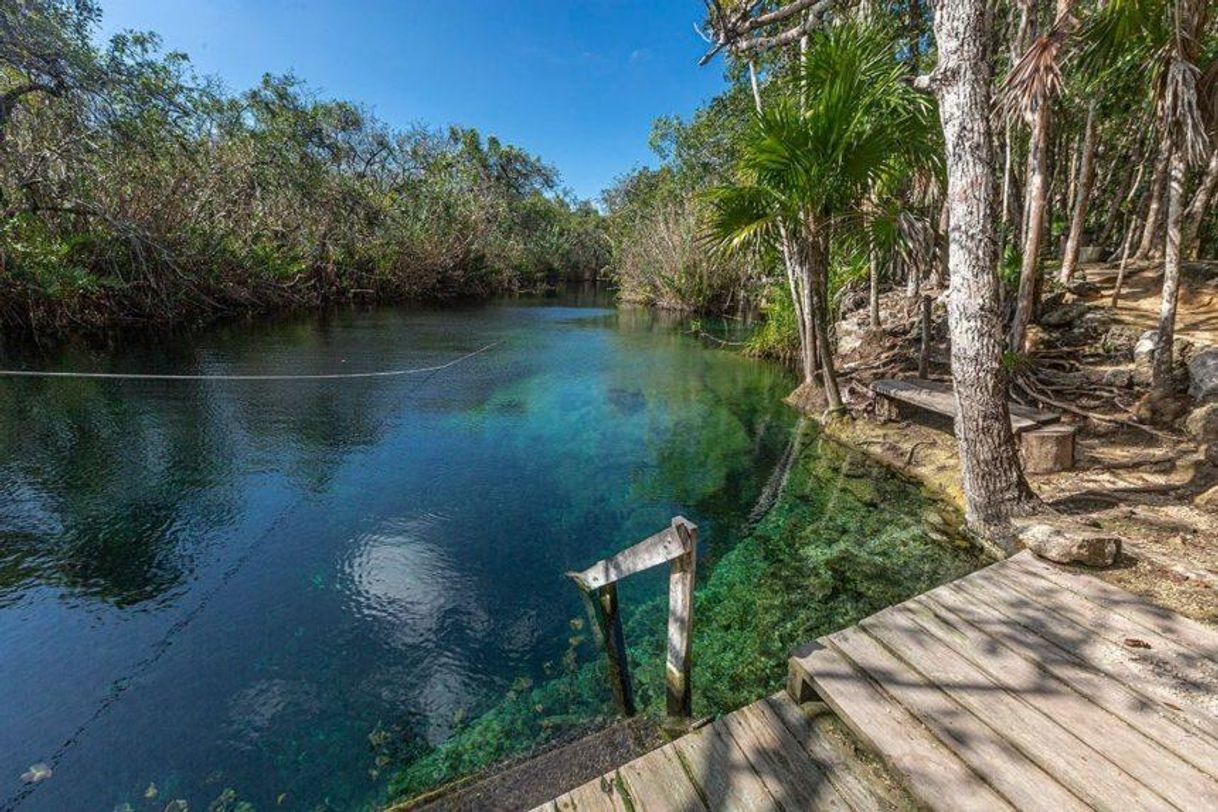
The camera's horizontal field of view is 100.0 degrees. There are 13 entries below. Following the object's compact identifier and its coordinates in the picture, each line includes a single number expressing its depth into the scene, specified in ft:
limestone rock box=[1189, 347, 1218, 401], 15.78
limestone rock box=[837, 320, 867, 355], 30.40
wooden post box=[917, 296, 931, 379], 21.65
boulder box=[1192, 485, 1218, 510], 12.27
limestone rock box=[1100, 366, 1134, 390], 18.47
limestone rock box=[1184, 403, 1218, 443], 14.61
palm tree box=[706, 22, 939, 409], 16.08
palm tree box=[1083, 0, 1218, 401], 14.19
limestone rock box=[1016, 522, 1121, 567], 9.64
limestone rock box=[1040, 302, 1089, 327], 23.32
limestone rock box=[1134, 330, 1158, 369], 18.99
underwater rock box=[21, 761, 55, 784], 7.66
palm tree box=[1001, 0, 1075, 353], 12.85
